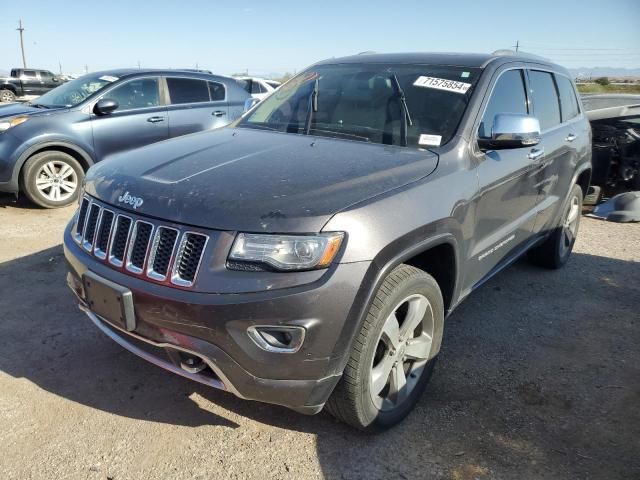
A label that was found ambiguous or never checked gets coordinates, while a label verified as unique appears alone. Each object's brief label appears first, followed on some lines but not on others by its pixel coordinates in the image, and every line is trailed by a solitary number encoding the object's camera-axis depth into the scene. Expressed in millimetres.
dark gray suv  2072
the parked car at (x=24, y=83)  26641
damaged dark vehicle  7777
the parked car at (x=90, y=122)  6324
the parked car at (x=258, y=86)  14545
